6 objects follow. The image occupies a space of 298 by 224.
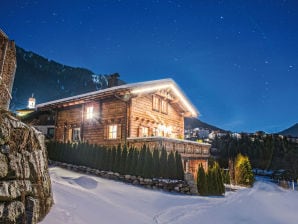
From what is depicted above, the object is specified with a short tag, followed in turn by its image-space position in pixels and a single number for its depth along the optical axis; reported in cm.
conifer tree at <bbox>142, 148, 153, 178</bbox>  1214
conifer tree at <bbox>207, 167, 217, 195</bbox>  1305
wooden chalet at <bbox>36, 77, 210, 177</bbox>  1730
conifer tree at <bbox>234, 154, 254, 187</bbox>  2348
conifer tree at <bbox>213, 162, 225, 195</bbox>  1341
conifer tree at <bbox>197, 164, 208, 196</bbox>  1260
